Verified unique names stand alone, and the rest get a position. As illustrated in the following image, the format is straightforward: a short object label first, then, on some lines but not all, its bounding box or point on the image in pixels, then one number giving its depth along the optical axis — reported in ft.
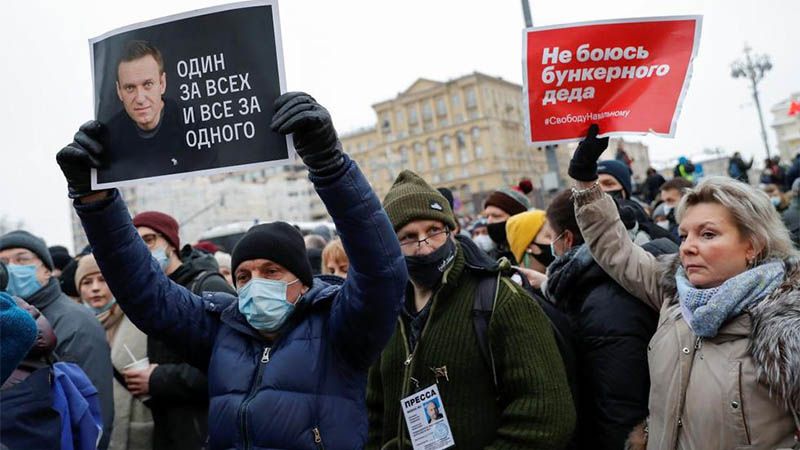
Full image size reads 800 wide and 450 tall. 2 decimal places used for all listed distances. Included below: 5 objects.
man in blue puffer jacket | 7.45
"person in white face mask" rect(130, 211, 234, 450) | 12.21
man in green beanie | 9.06
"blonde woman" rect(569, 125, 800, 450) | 7.90
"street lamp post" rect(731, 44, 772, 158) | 96.22
